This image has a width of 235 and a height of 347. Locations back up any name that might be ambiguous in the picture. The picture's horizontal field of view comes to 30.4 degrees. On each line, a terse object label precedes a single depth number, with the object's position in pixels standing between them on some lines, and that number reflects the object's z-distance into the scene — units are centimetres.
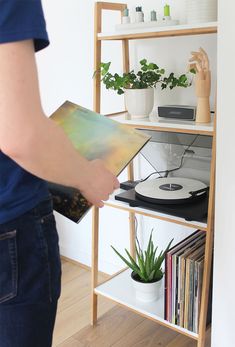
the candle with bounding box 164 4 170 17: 156
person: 61
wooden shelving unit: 137
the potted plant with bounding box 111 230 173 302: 172
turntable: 146
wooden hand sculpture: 142
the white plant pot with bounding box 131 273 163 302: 171
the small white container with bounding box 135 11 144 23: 158
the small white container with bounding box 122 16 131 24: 162
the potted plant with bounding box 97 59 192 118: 158
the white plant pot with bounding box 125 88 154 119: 158
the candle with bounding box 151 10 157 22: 155
